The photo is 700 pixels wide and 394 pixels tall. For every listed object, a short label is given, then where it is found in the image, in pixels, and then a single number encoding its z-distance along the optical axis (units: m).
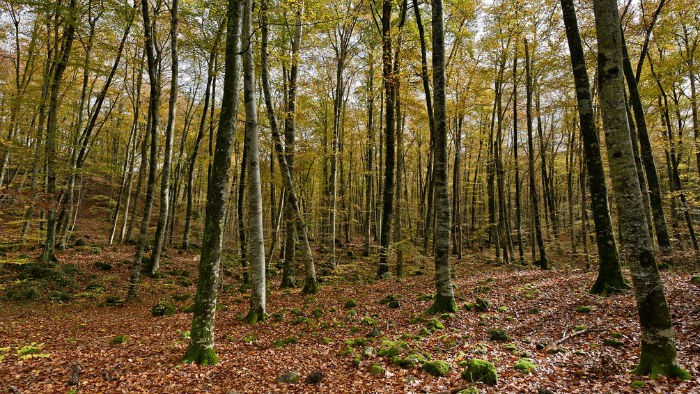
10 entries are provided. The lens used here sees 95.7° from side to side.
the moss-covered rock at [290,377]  4.98
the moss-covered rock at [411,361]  5.26
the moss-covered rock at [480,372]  4.48
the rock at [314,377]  4.92
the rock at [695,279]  7.26
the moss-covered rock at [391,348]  5.68
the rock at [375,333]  6.81
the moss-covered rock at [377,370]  5.10
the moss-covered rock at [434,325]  6.87
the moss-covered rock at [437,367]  4.89
